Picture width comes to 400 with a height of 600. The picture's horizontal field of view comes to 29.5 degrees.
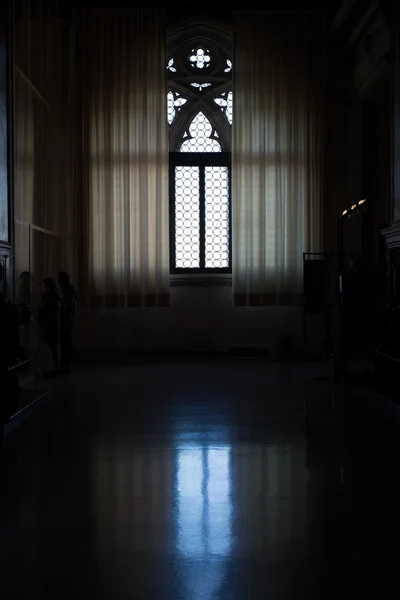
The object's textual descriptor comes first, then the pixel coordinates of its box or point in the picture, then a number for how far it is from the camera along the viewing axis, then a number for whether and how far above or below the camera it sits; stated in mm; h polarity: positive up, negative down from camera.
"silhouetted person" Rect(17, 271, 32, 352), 8688 +102
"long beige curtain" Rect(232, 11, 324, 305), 12898 +2555
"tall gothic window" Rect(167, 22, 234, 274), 13461 +2763
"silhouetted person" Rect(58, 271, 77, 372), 10164 -201
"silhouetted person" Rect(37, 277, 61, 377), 9469 -209
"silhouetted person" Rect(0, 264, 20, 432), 5066 -272
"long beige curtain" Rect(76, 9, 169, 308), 12820 +2431
